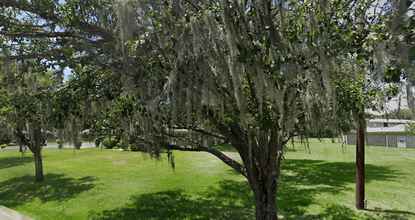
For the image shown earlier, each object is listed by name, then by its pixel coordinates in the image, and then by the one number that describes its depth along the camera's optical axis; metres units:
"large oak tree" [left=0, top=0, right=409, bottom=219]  3.25
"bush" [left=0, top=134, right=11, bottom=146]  9.70
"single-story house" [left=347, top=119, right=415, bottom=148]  25.73
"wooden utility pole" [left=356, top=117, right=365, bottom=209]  7.15
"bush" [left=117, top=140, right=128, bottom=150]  25.07
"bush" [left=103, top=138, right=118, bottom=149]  26.17
